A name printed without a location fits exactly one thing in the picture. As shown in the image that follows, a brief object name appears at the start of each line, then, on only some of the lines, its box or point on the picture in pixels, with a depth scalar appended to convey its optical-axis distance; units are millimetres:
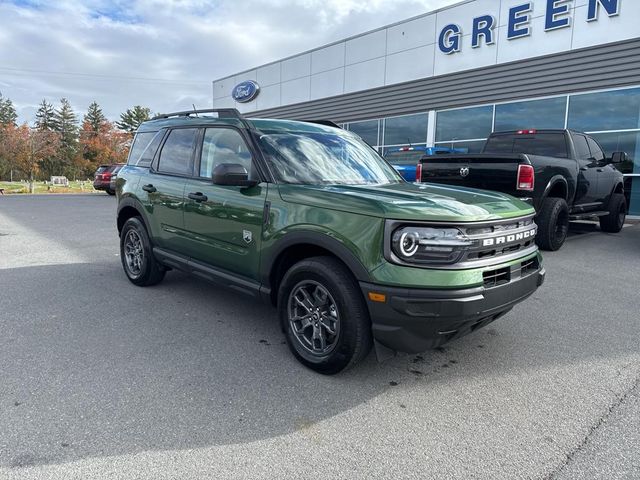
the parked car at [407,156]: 12175
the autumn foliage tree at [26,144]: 43966
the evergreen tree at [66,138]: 67750
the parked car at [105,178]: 23141
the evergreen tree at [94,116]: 86475
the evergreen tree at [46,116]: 84938
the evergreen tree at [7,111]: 89231
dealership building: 12062
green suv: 2752
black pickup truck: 6908
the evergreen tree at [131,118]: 92500
